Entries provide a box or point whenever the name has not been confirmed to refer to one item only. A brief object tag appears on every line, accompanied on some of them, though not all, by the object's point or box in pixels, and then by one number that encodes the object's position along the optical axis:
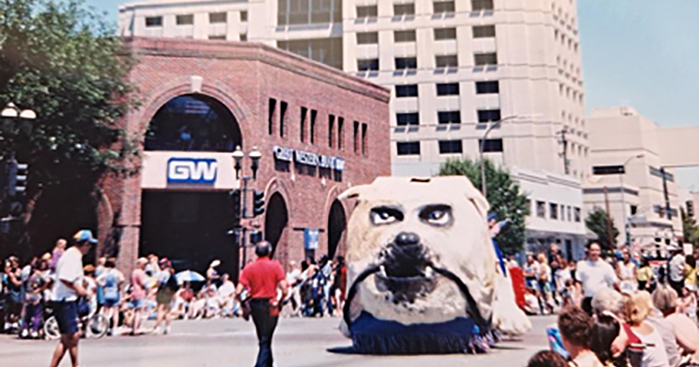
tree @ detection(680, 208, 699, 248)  86.00
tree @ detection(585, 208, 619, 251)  65.25
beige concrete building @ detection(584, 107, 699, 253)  72.88
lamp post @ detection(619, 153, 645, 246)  71.43
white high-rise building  59.69
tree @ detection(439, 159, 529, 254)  43.78
